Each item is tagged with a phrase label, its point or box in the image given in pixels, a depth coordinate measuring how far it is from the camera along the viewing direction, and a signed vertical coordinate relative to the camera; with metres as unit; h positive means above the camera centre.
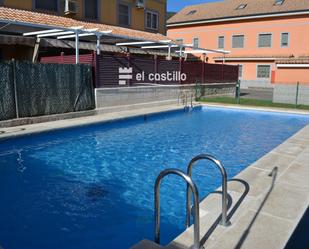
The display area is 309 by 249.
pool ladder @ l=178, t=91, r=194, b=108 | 20.46 -1.26
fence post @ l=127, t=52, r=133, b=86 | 16.48 +0.69
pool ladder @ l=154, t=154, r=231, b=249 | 3.51 -1.46
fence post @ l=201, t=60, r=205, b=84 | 22.85 +0.36
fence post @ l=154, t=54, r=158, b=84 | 18.48 +0.59
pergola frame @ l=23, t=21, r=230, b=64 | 14.52 +2.11
